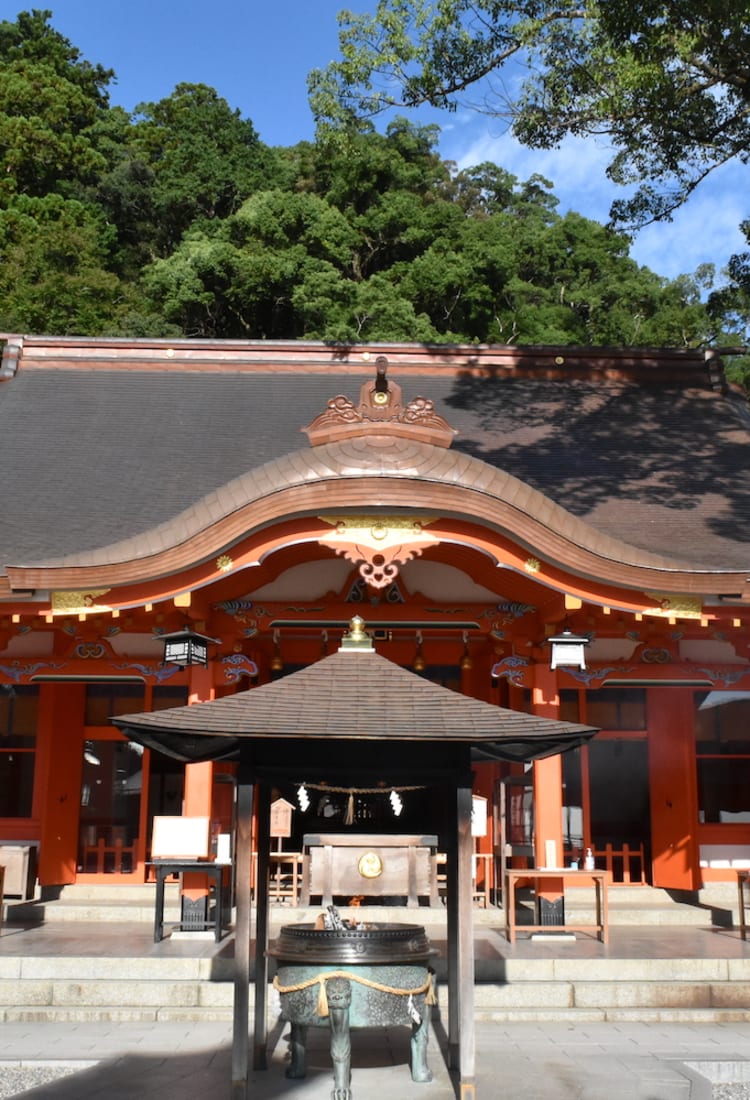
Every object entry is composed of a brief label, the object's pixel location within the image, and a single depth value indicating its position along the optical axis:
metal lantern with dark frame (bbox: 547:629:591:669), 9.89
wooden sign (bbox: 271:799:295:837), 10.98
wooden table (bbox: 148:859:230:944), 9.28
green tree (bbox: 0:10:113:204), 37.00
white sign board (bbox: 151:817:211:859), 9.61
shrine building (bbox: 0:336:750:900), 9.48
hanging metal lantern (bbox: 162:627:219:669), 9.83
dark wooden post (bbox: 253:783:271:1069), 6.78
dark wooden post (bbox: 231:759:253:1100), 5.75
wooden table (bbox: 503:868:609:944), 9.24
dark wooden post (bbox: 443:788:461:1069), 6.51
